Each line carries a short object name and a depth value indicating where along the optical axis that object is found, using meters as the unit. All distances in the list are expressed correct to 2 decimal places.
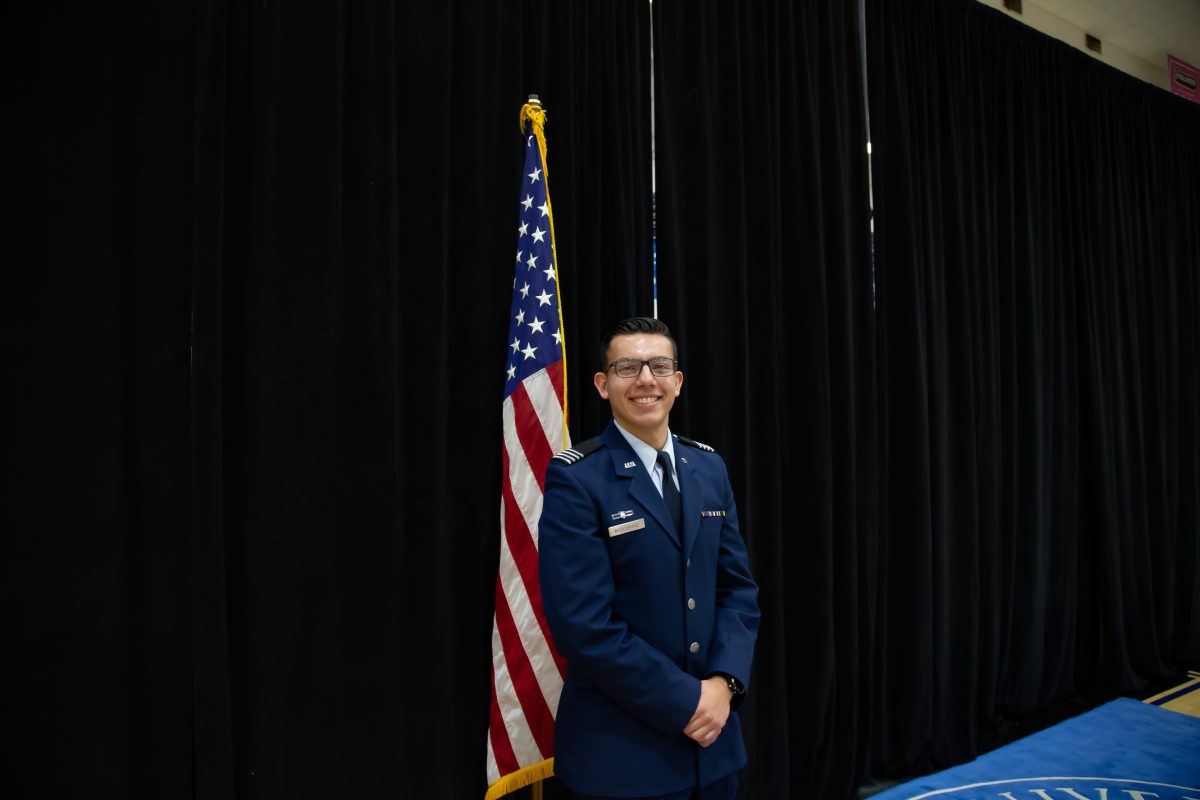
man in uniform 1.44
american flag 1.98
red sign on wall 4.51
